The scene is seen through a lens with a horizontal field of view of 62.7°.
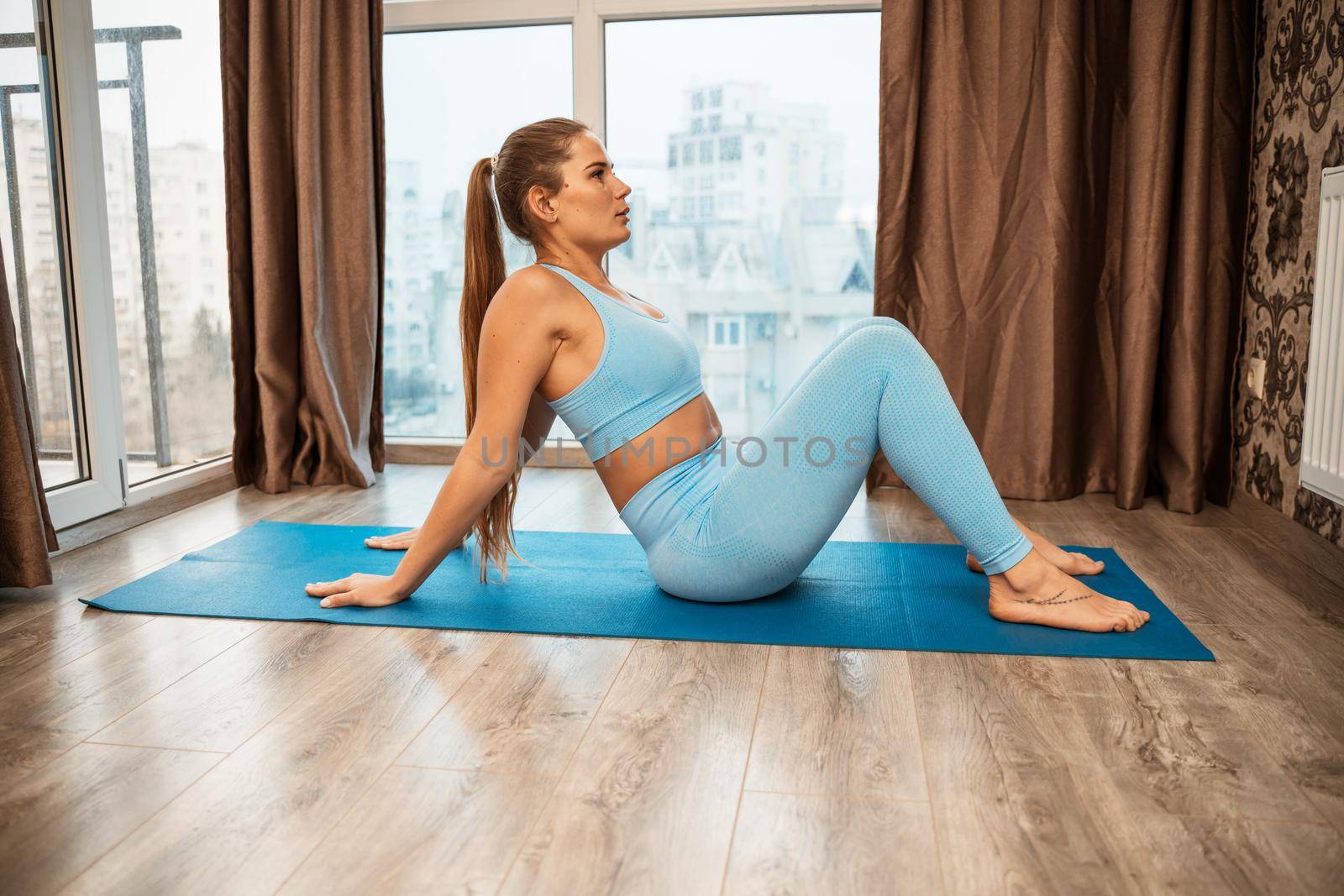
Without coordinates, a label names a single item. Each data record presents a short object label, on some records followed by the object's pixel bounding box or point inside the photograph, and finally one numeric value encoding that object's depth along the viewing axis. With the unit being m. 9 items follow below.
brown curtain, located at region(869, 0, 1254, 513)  2.92
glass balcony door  2.51
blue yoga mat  1.89
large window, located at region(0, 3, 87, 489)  2.43
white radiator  2.20
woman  1.81
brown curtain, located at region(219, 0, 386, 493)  3.22
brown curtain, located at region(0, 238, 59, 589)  2.11
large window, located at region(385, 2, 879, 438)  3.49
